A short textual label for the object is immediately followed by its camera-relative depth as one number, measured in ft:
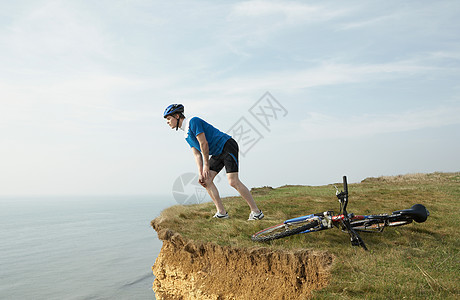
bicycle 18.93
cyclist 25.46
